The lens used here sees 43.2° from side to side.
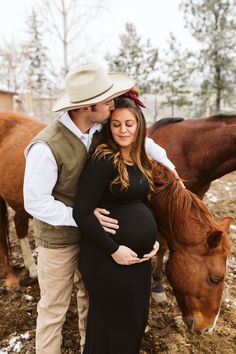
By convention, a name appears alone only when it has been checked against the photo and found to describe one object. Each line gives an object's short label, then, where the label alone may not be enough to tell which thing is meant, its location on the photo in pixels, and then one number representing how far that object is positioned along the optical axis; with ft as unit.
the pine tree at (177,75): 54.95
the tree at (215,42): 49.34
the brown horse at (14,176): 9.12
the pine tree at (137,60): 67.75
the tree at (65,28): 42.50
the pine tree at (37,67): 91.58
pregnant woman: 4.99
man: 5.08
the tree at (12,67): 83.25
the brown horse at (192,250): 5.46
